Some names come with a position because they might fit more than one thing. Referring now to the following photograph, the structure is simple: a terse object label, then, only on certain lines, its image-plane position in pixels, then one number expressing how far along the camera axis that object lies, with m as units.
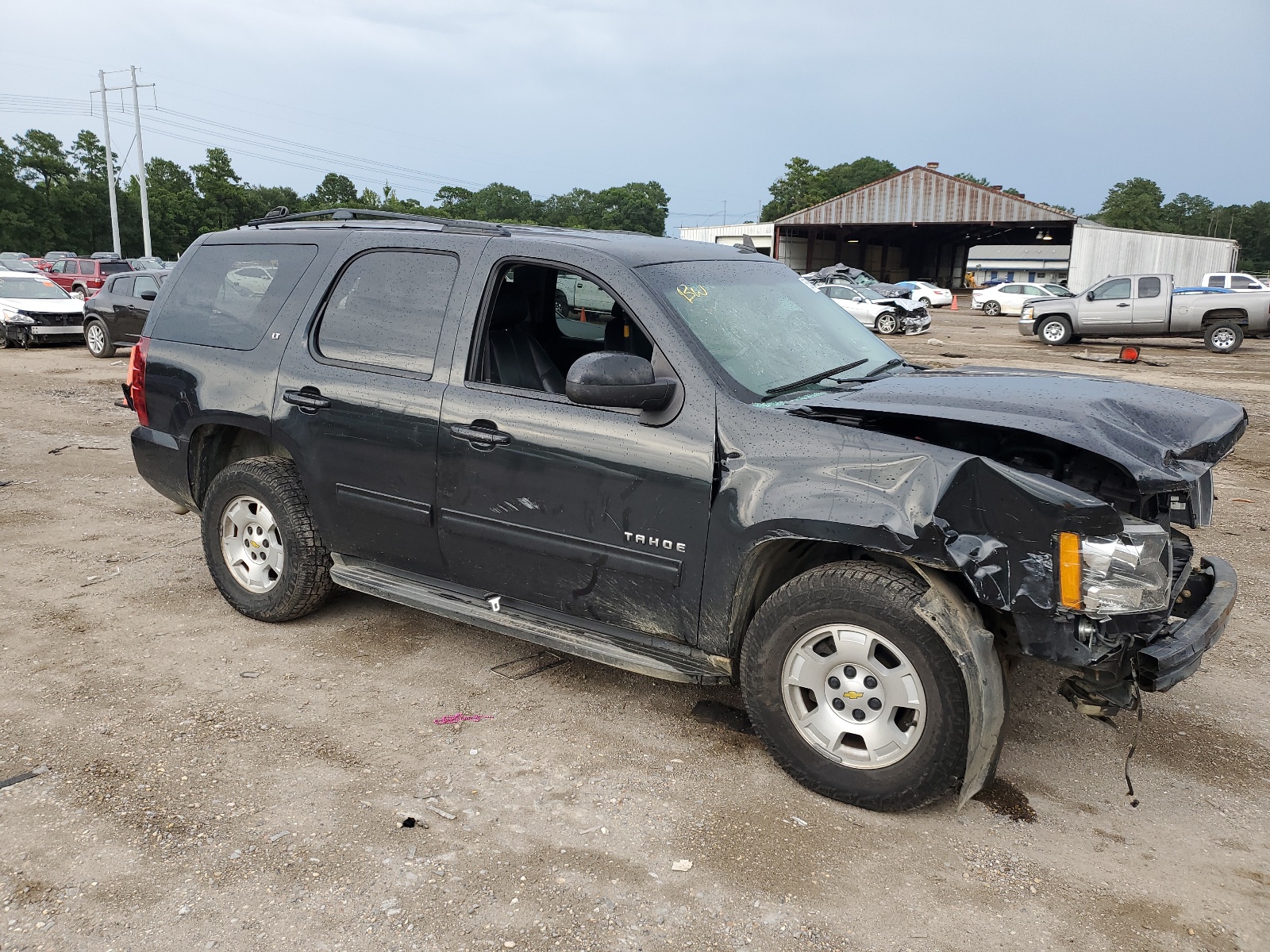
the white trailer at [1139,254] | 45.97
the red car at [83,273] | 27.97
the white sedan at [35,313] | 18.30
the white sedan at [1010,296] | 37.31
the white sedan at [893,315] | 26.97
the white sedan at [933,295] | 41.81
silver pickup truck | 21.86
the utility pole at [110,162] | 52.78
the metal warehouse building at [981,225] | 46.16
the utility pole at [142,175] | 50.53
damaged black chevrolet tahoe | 2.98
